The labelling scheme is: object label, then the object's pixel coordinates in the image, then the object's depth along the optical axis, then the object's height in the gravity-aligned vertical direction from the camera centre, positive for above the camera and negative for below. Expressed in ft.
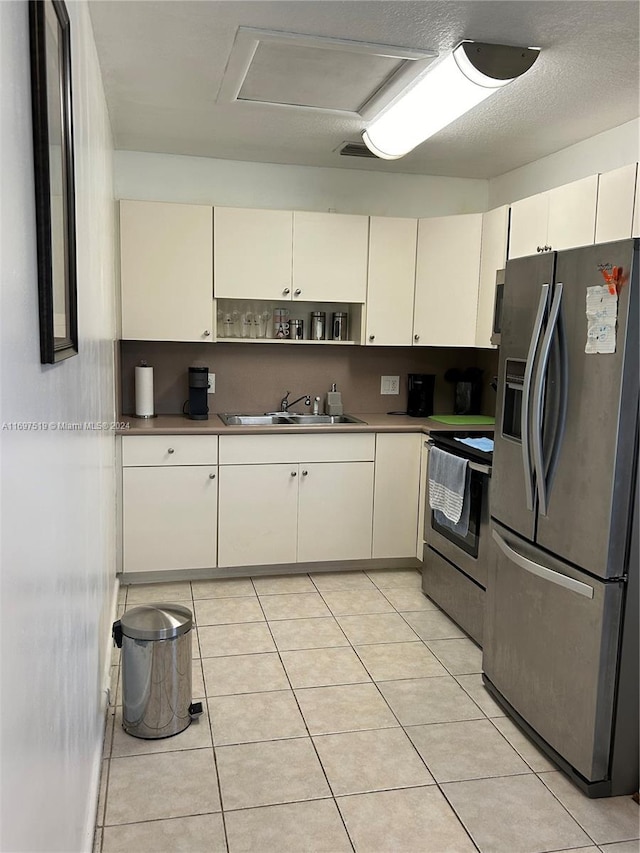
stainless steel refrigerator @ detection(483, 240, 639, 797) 7.12 -1.60
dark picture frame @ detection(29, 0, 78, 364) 3.78 +1.08
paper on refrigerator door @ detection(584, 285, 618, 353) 7.10 +0.48
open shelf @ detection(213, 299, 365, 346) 14.21 +0.71
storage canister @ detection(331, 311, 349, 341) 14.73 +0.70
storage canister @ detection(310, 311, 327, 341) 14.58 +0.68
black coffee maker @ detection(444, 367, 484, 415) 15.43 -0.60
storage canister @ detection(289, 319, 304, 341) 14.51 +0.59
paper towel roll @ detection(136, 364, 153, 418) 13.57 -0.72
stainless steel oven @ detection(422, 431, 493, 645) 10.69 -3.16
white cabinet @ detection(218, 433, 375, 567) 13.14 -2.68
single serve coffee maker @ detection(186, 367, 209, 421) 13.73 -0.78
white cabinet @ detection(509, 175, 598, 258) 10.52 +2.34
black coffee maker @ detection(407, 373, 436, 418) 15.10 -0.69
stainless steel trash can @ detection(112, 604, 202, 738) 8.28 -3.78
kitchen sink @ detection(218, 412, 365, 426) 14.55 -1.30
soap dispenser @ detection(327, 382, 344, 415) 15.01 -0.95
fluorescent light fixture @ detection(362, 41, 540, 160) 8.52 +3.55
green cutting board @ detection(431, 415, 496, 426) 14.23 -1.18
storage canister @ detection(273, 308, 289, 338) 14.38 +0.69
